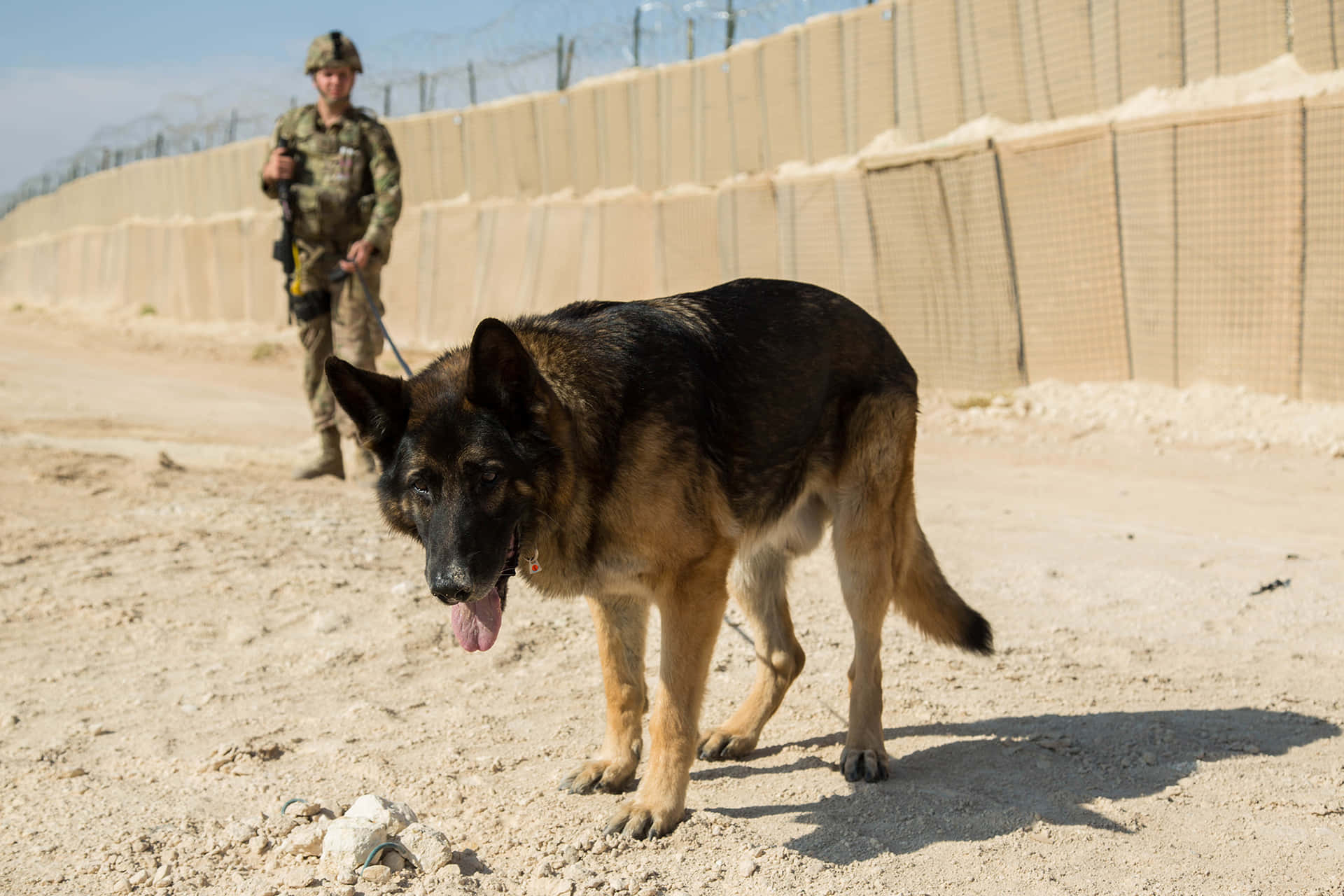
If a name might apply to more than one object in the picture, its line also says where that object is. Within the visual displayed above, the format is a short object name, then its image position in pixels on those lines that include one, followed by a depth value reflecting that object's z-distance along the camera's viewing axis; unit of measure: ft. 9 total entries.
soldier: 25.66
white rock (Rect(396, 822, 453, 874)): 10.16
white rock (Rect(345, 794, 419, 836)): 10.44
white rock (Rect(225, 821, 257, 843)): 10.73
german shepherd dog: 10.16
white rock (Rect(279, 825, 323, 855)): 10.48
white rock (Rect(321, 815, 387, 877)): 10.09
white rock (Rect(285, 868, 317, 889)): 9.97
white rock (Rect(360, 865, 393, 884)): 9.93
